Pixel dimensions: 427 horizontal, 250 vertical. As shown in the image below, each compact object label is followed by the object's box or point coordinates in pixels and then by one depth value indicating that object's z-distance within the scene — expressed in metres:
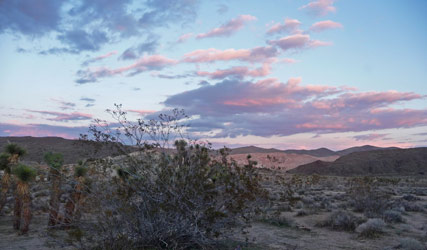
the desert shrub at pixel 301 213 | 16.73
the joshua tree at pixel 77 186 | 11.96
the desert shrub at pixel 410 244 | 9.14
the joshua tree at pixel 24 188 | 11.90
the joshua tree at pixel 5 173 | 12.80
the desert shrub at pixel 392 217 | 14.34
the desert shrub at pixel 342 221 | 12.90
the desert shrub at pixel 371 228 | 11.65
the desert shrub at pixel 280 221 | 13.71
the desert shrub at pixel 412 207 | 18.23
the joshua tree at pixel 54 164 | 10.89
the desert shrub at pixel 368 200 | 15.73
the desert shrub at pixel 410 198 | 23.48
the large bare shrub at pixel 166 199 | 7.58
